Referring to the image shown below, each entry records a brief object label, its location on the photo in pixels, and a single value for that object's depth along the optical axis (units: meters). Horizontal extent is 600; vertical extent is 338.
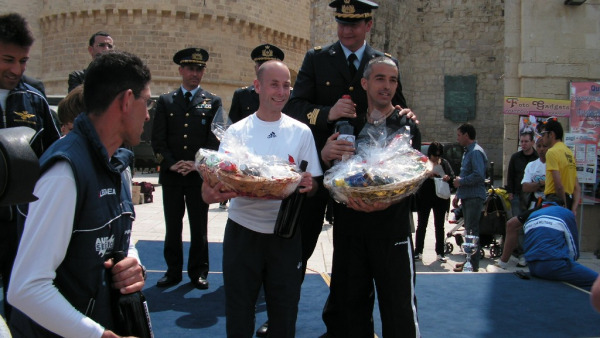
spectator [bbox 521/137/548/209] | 7.91
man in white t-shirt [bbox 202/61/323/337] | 3.19
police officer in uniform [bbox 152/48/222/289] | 5.30
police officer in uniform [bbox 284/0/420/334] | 3.86
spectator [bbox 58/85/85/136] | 3.05
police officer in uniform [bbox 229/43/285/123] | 5.82
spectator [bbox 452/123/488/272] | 7.94
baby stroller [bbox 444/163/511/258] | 8.35
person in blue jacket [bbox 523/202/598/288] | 5.60
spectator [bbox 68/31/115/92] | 5.20
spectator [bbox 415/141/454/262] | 8.05
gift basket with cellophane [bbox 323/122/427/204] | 3.00
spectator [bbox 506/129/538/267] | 8.68
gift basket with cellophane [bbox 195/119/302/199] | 2.89
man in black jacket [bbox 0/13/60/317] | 2.95
